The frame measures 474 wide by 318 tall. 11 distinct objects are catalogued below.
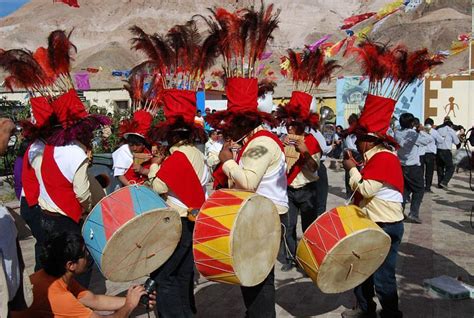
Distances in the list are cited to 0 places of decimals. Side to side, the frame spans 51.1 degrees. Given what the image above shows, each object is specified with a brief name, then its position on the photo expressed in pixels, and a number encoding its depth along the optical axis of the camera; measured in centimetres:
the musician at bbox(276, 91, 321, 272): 562
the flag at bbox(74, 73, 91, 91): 2466
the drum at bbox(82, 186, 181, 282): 330
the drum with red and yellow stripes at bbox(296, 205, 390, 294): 348
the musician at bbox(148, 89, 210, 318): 368
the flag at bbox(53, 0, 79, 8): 1693
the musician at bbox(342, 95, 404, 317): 383
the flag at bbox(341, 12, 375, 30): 1579
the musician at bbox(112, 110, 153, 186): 564
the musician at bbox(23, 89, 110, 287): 383
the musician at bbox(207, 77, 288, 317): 339
